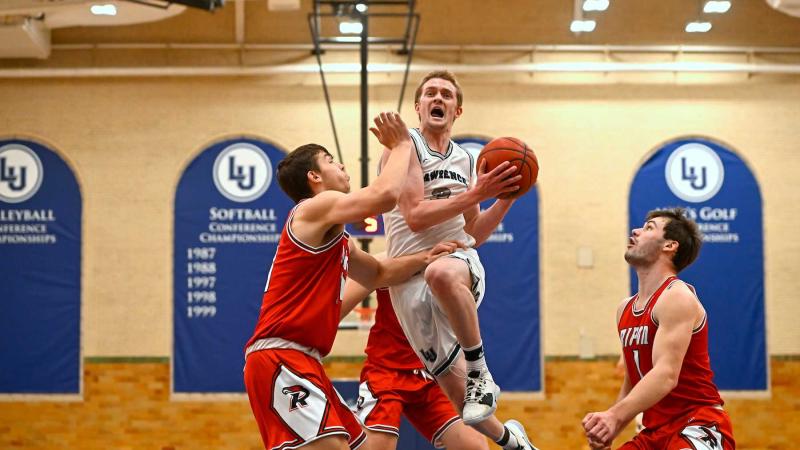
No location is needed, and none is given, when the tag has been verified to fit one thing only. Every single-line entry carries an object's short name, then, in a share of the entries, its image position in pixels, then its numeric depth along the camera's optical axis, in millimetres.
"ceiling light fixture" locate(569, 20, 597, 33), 12914
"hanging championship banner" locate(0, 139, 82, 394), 13727
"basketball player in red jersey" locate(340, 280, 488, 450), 6141
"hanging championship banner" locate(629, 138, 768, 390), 13703
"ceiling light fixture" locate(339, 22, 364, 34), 13297
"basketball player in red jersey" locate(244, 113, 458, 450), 4961
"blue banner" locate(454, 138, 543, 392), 13547
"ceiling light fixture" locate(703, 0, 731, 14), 12398
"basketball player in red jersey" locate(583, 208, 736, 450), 5301
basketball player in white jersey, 5406
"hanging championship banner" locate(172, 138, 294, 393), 13578
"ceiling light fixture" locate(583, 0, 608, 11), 12289
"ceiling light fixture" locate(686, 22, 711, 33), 13068
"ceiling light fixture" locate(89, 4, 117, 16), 12555
